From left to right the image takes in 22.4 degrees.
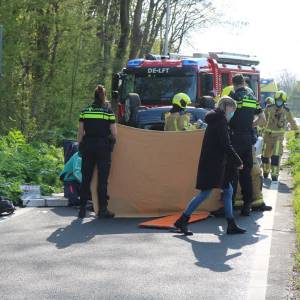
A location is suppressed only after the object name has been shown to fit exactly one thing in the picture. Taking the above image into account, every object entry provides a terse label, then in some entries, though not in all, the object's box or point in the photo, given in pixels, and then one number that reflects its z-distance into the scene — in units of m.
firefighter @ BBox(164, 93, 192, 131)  11.60
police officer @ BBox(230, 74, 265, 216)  10.48
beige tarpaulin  10.70
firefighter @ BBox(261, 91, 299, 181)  15.62
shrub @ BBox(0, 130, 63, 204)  11.67
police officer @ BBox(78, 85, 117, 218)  10.41
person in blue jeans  9.19
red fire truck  18.44
